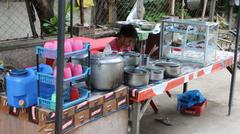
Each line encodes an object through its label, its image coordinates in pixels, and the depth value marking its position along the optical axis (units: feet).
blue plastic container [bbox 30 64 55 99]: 9.31
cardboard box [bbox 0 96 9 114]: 9.80
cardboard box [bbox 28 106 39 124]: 9.06
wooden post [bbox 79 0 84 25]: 21.63
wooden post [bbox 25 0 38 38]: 19.40
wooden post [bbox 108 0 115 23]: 26.99
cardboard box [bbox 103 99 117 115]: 10.26
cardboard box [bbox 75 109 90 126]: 9.48
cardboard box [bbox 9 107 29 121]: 9.36
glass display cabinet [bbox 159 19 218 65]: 14.25
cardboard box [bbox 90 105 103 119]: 9.88
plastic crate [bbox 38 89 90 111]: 8.96
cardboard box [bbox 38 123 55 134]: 8.86
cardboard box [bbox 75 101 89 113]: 9.43
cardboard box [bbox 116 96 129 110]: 10.72
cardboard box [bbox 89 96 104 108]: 9.80
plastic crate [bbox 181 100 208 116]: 16.85
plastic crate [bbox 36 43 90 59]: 9.11
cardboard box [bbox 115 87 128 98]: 10.61
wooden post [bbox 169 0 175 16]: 26.75
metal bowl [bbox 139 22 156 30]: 19.98
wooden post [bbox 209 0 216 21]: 31.67
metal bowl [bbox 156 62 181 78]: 12.66
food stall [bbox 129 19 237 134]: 12.95
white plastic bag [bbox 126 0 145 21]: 24.90
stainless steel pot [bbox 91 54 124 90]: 10.09
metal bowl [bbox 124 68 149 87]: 11.24
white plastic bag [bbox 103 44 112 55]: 11.78
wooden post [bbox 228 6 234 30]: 38.26
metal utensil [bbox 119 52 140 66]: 12.47
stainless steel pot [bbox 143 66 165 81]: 12.08
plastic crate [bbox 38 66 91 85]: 9.06
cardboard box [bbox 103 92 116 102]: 10.22
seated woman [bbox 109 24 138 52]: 14.48
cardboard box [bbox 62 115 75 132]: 9.11
